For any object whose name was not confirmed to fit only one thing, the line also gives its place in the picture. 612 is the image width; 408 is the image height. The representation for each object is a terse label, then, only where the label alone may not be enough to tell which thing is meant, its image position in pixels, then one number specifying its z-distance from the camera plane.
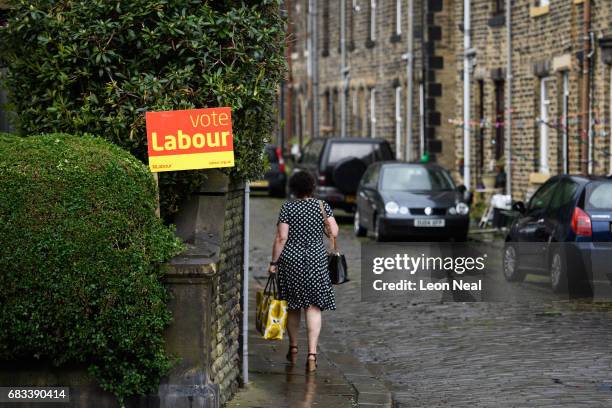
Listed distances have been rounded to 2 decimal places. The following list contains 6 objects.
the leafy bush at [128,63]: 9.81
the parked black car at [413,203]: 26.58
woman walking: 12.27
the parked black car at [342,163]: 32.88
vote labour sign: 9.61
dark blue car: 17.47
